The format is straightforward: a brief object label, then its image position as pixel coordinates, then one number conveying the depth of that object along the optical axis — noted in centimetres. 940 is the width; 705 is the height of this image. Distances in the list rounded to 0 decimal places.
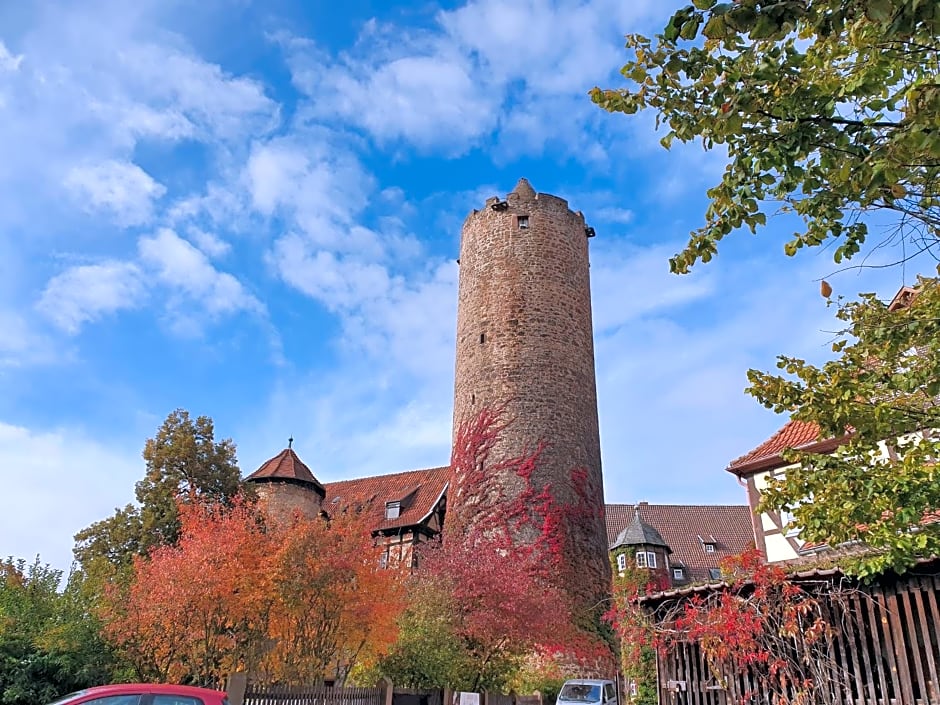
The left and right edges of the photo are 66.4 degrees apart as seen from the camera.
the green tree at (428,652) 1365
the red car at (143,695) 679
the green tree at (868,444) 667
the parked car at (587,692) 1386
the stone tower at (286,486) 2623
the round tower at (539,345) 2223
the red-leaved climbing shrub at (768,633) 747
